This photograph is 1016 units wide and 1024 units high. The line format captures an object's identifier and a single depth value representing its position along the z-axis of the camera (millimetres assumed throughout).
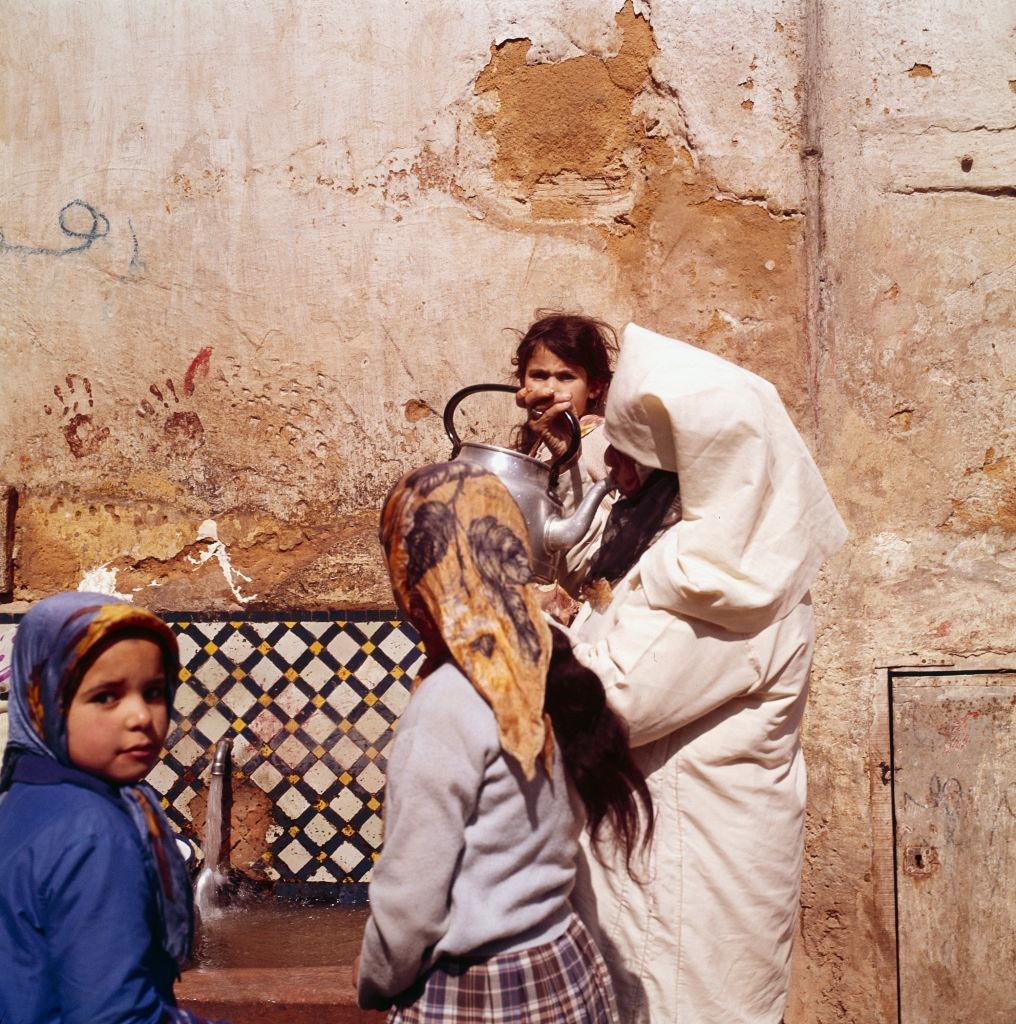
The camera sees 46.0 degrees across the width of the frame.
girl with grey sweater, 1769
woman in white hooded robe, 2277
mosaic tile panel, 3855
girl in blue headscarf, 1641
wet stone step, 3152
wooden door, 3766
